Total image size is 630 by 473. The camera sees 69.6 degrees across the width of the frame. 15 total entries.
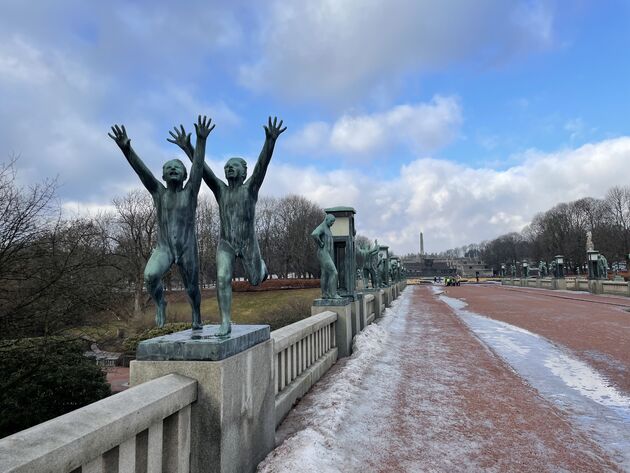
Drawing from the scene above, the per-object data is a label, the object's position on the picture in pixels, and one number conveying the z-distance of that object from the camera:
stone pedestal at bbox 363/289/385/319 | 16.42
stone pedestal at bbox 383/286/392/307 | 22.20
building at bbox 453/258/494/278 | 120.26
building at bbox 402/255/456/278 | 119.37
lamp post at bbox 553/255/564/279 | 46.59
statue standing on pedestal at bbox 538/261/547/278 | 59.53
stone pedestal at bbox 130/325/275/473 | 3.01
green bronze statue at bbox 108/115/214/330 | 3.52
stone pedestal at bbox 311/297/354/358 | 8.98
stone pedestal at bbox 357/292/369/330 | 11.23
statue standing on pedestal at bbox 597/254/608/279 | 36.59
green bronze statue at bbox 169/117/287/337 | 3.95
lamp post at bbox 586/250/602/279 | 36.59
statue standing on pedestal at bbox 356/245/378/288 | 18.70
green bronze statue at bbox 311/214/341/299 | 9.32
